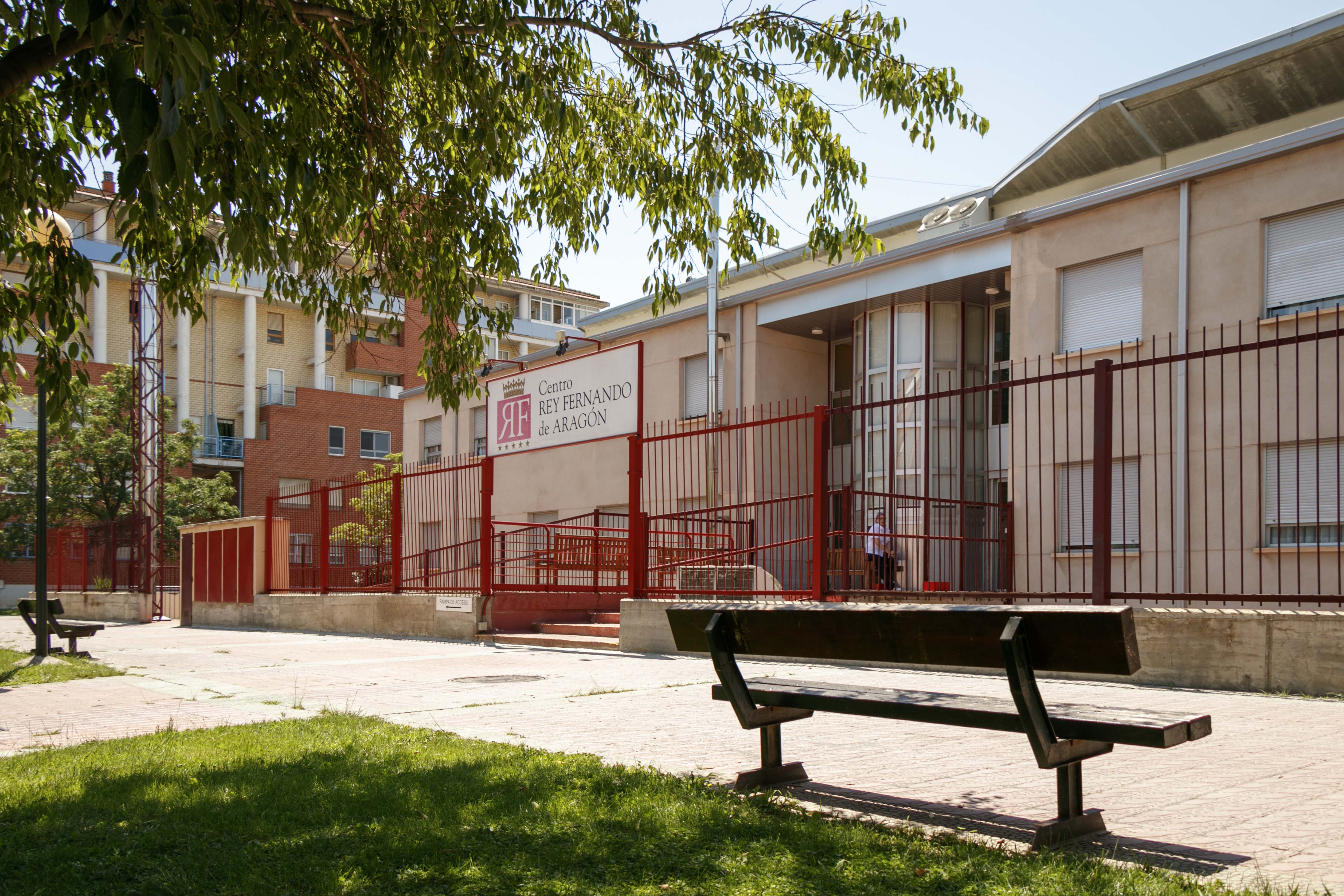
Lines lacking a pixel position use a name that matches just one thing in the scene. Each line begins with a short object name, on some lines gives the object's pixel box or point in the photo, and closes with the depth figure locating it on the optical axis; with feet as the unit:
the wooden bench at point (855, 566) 39.58
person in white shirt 42.70
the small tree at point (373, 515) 62.13
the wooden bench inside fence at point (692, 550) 44.85
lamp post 39.99
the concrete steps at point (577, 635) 42.77
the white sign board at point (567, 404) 50.21
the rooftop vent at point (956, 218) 71.87
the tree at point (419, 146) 16.94
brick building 157.99
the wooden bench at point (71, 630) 41.81
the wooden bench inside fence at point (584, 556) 53.11
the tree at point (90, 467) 120.37
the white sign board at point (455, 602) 48.88
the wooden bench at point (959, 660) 11.25
